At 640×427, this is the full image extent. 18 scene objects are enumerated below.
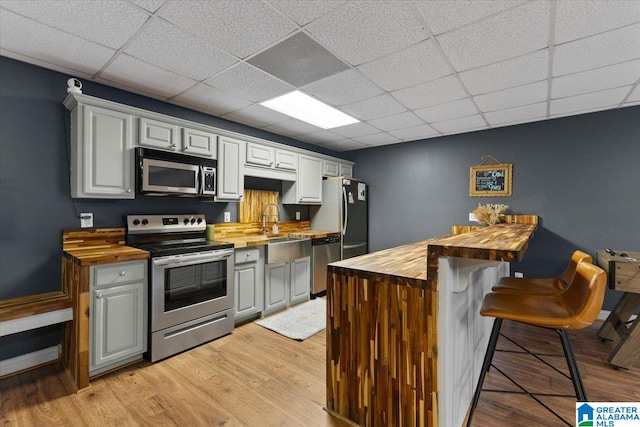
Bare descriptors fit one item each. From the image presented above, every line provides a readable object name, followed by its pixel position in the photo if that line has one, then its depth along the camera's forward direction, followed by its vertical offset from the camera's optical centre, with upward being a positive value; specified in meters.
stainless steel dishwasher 4.25 -0.70
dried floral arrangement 3.78 -0.02
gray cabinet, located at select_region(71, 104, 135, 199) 2.47 +0.47
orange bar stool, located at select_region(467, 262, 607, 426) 1.34 -0.50
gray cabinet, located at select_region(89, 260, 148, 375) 2.26 -0.86
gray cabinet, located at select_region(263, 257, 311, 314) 3.62 -0.97
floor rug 3.15 -1.30
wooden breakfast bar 1.45 -0.67
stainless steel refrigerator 4.70 -0.05
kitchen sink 3.58 -0.51
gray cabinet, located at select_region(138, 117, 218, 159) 2.80 +0.71
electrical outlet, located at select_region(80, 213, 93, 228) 2.67 -0.12
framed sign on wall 4.12 +0.44
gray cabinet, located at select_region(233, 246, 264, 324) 3.28 -0.85
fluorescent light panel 3.19 +1.19
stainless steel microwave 2.74 +0.34
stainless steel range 2.56 -0.70
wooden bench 2.05 -0.77
